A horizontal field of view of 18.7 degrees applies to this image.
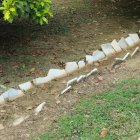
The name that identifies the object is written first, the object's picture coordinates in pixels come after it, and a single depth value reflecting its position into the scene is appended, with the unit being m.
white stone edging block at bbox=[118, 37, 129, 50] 6.89
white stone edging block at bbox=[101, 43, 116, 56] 6.67
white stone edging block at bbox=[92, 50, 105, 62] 6.49
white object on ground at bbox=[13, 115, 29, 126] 4.87
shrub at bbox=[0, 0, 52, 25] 5.47
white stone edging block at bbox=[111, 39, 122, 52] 6.79
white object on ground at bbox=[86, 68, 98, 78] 5.72
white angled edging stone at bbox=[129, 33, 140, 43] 7.12
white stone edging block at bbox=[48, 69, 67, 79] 5.98
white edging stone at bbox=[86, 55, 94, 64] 6.40
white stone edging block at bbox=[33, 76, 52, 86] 5.81
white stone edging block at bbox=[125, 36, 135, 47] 6.98
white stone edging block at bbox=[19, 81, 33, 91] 5.70
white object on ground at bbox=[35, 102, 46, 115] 5.01
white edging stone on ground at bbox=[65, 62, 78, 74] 6.13
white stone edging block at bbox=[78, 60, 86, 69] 6.25
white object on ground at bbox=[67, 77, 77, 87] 5.54
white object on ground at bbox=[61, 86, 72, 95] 5.36
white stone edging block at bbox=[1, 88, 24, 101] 5.50
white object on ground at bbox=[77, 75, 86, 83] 5.58
